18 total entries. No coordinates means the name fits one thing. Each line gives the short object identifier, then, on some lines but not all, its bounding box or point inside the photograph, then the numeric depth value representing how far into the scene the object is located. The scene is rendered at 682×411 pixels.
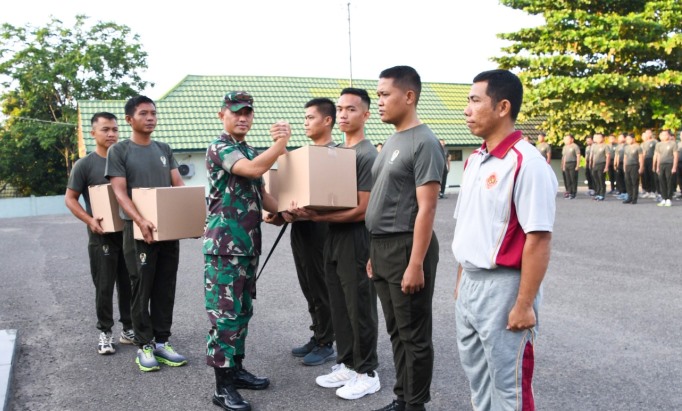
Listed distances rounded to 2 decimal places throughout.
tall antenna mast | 32.83
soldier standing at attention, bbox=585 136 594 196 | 21.06
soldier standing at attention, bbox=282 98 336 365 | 5.17
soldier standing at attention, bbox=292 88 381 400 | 4.41
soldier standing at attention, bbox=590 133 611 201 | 20.17
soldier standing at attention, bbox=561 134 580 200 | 21.25
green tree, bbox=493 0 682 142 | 23.84
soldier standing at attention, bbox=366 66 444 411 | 3.64
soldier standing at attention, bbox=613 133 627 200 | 19.59
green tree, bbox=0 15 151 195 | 40.53
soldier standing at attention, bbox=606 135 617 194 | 20.44
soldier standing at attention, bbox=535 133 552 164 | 22.84
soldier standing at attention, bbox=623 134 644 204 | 18.00
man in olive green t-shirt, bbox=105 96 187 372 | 5.17
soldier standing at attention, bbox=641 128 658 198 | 18.97
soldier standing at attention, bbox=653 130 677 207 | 17.16
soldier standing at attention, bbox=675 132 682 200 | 18.16
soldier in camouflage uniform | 4.22
